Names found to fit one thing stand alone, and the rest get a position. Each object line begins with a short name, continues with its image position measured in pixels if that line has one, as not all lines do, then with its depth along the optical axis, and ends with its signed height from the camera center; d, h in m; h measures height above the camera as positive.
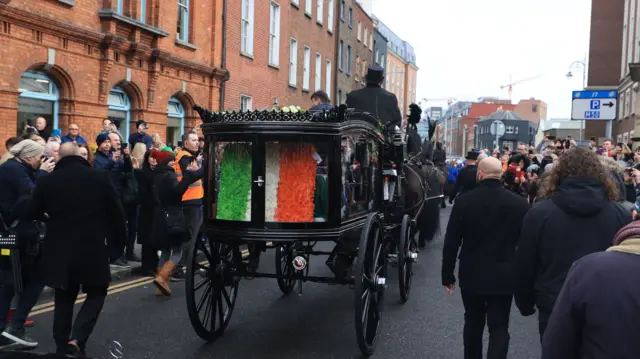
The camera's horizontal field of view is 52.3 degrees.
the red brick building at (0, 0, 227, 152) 12.64 +1.99
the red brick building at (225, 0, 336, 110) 22.42 +4.17
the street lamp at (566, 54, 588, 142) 27.00 +4.37
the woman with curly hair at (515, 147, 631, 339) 3.89 -0.38
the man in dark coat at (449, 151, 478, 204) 11.54 -0.34
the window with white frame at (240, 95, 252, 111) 23.27 +1.82
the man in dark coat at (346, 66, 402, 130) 8.24 +0.71
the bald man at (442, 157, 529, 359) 4.90 -0.71
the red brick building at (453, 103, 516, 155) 130.88 +8.86
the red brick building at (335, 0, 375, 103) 37.42 +7.17
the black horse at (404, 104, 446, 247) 9.32 -0.38
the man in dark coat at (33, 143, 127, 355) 5.20 -0.74
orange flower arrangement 5.84 -0.29
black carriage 5.74 -0.42
